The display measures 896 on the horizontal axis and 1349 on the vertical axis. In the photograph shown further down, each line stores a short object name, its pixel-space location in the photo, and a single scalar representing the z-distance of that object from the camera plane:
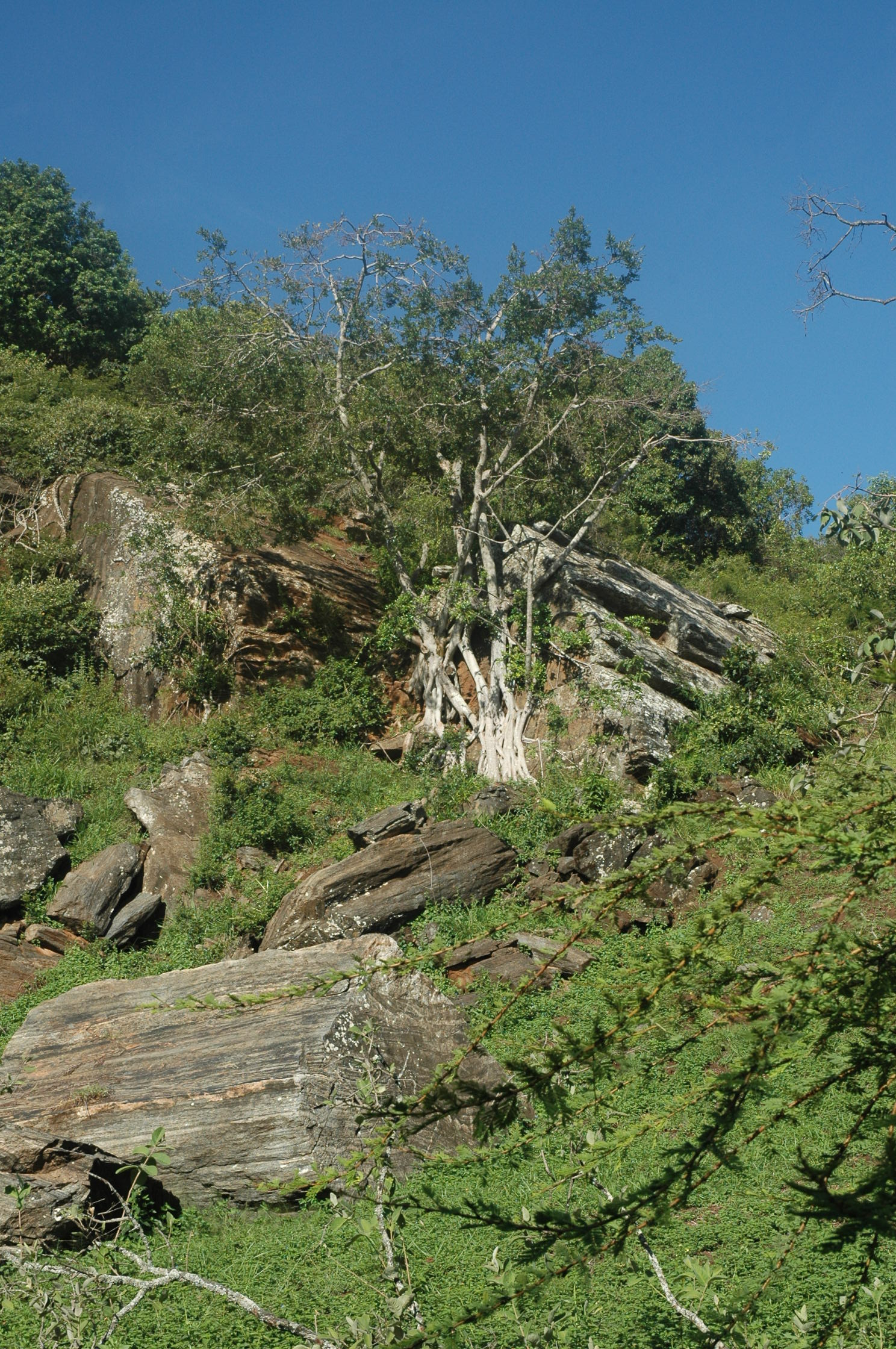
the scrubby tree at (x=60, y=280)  25.73
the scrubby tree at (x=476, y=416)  14.84
